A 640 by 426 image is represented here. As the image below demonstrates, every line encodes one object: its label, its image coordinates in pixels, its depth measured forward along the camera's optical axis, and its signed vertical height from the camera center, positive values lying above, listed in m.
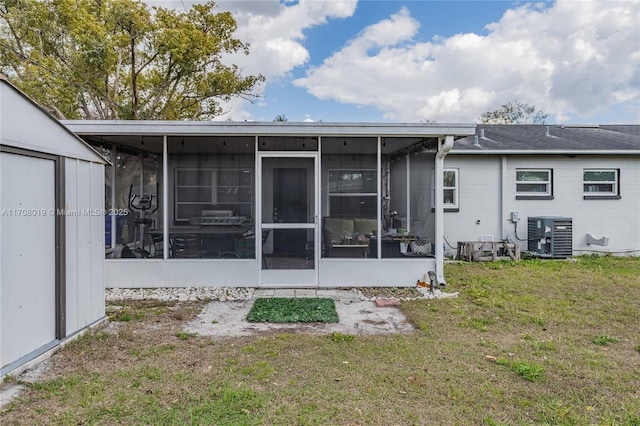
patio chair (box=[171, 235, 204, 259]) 5.81 -0.58
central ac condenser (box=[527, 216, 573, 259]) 8.56 -0.60
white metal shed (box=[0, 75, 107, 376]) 2.84 -0.20
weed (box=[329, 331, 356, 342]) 3.76 -1.30
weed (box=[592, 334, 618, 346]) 3.67 -1.30
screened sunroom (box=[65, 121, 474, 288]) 5.75 -0.11
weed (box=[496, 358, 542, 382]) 2.94 -1.30
